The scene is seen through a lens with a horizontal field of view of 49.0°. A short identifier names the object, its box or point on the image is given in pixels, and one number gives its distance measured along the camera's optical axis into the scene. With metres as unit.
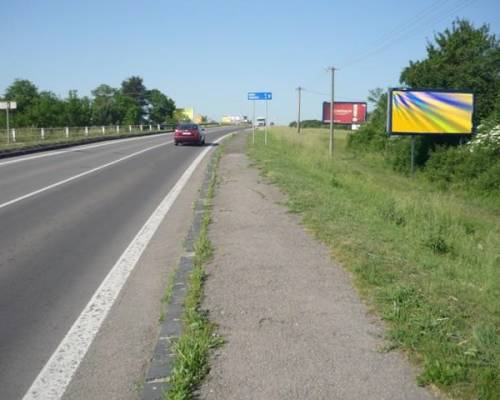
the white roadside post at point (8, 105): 28.14
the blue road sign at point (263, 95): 33.00
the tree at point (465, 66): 34.34
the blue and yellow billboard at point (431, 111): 30.52
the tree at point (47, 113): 66.38
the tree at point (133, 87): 121.38
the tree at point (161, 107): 102.50
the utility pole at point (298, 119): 73.50
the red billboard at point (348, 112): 83.94
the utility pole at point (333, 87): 41.91
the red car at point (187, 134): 34.62
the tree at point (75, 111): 68.88
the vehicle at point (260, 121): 115.18
